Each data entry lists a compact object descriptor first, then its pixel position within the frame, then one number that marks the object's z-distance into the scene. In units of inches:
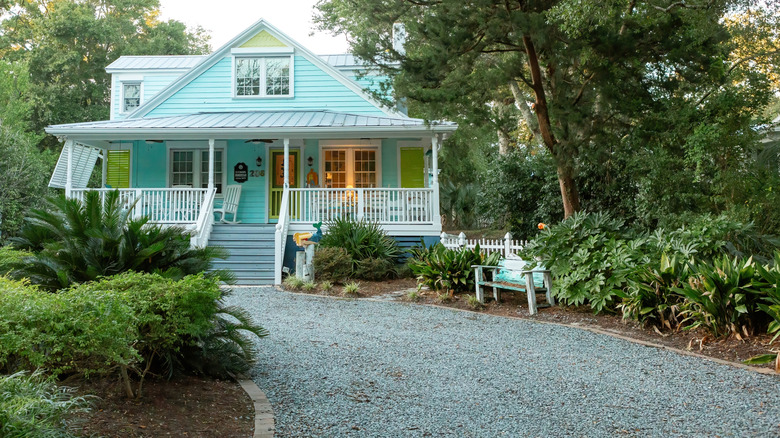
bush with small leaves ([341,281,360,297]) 446.0
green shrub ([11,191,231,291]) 198.4
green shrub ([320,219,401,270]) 510.9
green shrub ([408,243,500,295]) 424.2
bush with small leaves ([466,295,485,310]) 390.0
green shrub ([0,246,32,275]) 204.3
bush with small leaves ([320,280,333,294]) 466.0
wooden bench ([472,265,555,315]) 363.9
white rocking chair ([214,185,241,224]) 647.8
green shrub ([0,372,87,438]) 112.7
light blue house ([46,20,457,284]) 585.3
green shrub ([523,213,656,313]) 330.6
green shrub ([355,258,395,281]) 497.4
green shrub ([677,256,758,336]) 262.1
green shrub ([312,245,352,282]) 488.7
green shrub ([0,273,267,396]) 139.6
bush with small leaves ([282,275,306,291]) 476.7
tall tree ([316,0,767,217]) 436.1
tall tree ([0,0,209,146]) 1068.5
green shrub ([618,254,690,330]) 295.1
